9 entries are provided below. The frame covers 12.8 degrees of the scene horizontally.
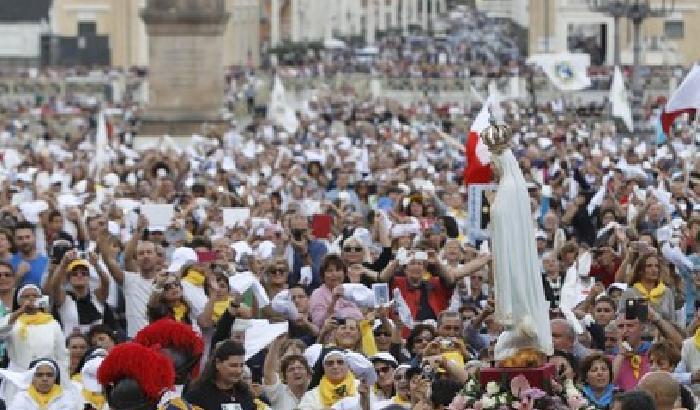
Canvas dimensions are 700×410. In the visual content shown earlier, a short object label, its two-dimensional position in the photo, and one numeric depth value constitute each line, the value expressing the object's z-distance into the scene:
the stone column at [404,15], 136.25
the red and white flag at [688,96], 26.08
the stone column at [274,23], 112.07
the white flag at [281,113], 49.34
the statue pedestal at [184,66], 46.81
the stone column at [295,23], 115.56
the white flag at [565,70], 47.50
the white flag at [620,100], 46.31
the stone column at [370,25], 118.81
